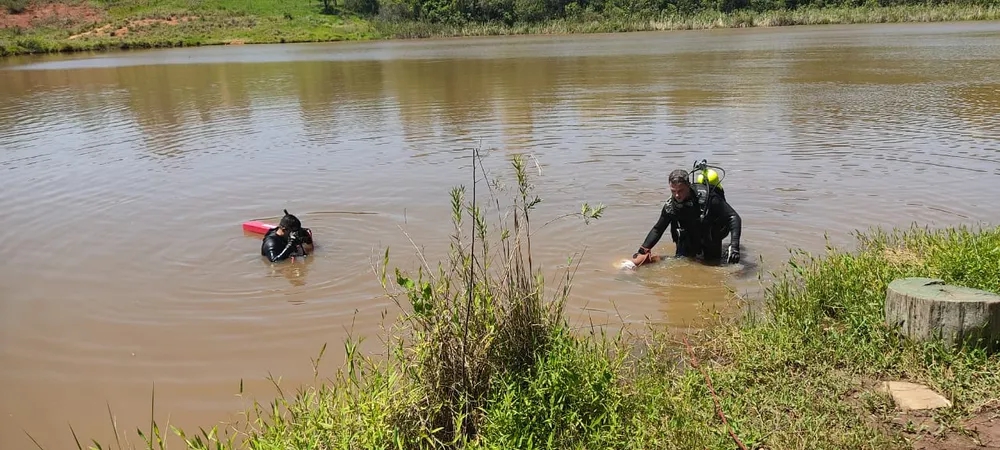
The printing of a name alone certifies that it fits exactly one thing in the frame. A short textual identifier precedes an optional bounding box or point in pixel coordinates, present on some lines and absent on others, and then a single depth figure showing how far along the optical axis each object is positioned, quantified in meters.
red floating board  8.12
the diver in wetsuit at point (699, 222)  6.52
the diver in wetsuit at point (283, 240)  7.20
